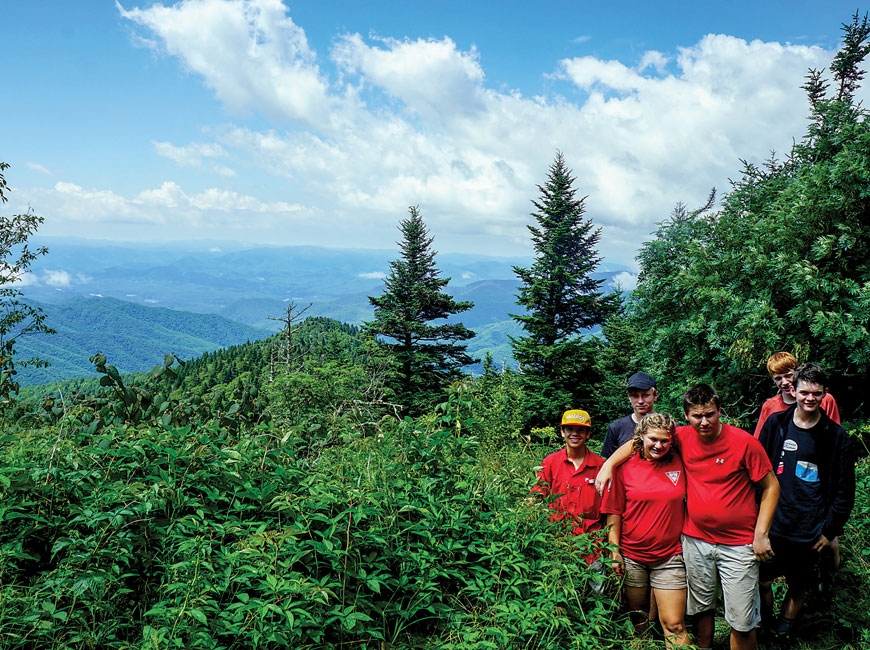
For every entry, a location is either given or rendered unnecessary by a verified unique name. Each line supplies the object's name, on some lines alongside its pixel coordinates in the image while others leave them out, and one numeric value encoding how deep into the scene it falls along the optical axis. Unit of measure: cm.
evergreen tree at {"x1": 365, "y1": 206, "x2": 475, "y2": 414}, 3164
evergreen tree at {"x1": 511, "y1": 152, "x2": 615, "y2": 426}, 2592
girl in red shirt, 343
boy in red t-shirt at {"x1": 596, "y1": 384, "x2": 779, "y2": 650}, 334
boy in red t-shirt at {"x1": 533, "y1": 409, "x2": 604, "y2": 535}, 358
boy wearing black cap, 408
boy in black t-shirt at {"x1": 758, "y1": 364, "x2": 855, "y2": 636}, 357
